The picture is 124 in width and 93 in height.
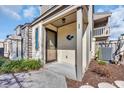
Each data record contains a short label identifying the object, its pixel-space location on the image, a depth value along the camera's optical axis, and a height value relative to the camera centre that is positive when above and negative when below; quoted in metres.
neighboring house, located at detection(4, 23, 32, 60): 4.65 +0.21
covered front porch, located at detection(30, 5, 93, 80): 3.61 +0.56
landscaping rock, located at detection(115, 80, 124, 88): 2.41 -1.29
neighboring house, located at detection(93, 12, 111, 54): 7.31 +2.04
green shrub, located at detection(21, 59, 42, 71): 3.41 -0.85
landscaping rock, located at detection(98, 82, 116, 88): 2.34 -1.26
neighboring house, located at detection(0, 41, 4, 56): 8.32 -0.12
